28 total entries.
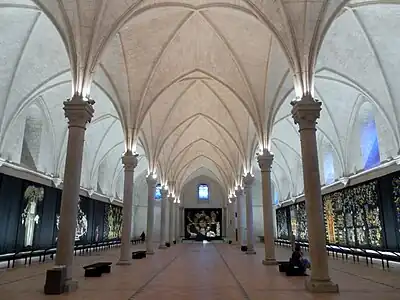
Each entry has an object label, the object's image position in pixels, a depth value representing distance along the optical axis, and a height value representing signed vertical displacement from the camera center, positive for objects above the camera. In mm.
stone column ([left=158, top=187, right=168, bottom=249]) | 28406 +249
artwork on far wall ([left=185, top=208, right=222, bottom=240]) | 49469 +503
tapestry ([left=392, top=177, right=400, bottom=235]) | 17047 +1606
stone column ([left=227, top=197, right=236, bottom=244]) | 39256 +1223
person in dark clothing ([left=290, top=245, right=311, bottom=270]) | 11914 -1081
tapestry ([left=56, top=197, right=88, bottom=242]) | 26703 +363
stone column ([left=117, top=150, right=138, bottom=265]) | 15750 +1171
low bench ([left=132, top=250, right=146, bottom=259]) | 18777 -1401
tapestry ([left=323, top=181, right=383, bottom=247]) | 19297 +821
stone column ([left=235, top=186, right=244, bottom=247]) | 30827 +1688
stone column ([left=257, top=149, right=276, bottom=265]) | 15703 +1222
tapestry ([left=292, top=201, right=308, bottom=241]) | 31086 +706
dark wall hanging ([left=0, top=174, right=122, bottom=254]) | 17438 +819
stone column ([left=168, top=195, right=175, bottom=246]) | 35825 +1358
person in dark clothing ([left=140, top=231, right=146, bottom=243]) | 43256 -891
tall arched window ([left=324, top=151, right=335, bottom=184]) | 26469 +4871
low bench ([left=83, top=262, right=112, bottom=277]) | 11516 -1372
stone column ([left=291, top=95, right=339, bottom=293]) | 8992 +1027
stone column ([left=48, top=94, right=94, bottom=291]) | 9219 +1427
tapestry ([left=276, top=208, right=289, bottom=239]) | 37219 +713
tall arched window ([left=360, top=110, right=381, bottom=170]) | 20219 +5379
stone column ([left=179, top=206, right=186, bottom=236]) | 49562 +1670
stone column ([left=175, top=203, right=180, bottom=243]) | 43038 +925
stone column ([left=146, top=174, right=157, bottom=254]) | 22047 +1006
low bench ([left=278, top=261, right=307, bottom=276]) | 11797 -1430
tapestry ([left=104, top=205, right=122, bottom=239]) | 34434 +875
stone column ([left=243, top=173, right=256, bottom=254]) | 21953 +934
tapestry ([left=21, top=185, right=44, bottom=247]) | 19266 +970
